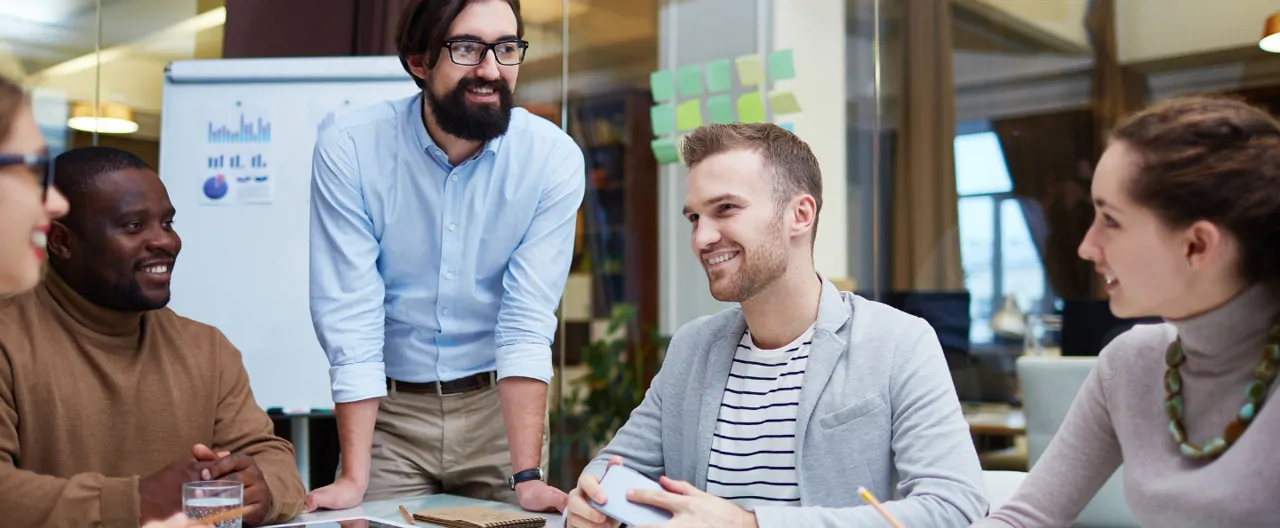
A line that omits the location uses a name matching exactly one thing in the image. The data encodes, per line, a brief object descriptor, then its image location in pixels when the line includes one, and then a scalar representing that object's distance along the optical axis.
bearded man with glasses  2.26
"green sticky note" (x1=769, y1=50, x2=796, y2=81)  4.16
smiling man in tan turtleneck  1.72
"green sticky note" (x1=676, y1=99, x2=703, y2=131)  4.20
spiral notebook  1.71
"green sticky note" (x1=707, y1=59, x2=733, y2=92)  4.19
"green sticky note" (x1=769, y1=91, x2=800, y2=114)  4.11
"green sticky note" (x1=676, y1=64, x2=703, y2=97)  4.27
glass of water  1.62
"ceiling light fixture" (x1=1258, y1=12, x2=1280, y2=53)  3.57
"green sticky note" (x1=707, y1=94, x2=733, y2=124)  4.09
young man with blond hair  1.54
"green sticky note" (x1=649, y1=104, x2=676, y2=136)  4.36
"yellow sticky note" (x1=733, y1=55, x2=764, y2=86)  4.12
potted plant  4.58
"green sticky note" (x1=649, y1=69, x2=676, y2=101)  4.37
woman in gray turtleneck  1.25
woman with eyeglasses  1.26
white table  1.79
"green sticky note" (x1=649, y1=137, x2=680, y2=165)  4.30
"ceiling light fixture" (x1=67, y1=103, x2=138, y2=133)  4.20
